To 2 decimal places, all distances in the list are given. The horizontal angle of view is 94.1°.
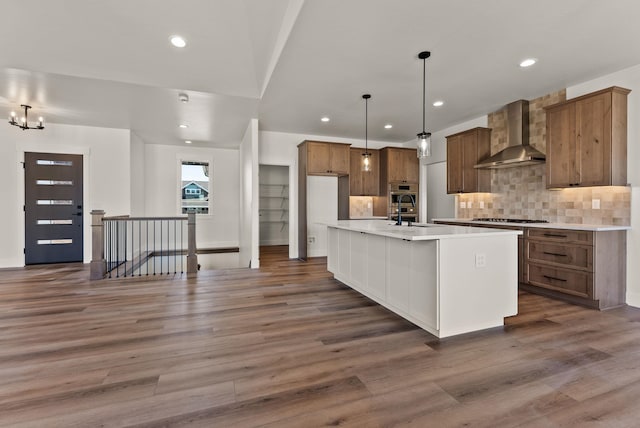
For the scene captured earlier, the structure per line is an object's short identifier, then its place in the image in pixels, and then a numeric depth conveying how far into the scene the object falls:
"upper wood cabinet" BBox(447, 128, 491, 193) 5.07
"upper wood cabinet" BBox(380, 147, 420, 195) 6.55
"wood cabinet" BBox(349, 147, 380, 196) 6.58
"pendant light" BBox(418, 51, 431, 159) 3.11
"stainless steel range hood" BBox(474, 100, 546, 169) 4.25
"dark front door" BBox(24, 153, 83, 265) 5.49
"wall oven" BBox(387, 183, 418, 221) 6.56
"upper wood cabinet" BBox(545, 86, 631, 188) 3.31
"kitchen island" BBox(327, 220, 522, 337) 2.49
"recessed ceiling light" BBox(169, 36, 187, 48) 3.29
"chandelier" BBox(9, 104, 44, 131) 4.52
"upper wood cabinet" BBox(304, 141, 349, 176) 6.06
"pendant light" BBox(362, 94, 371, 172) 4.35
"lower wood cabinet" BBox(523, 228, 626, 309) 3.22
